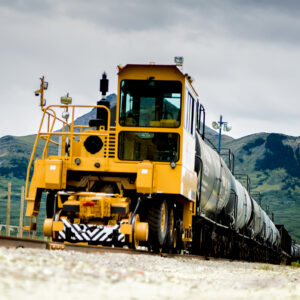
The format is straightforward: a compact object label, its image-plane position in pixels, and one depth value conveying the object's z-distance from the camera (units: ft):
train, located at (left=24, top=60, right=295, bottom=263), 76.43
